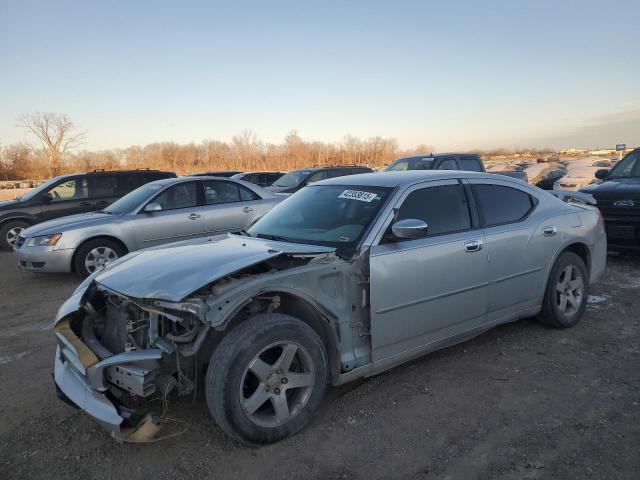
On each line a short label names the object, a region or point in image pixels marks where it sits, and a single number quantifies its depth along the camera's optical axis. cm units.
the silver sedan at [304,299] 281
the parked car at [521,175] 1480
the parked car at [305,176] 1379
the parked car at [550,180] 1273
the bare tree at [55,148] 5511
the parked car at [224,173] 1766
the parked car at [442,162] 1104
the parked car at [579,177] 1352
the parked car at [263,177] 1692
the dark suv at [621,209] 732
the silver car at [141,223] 730
